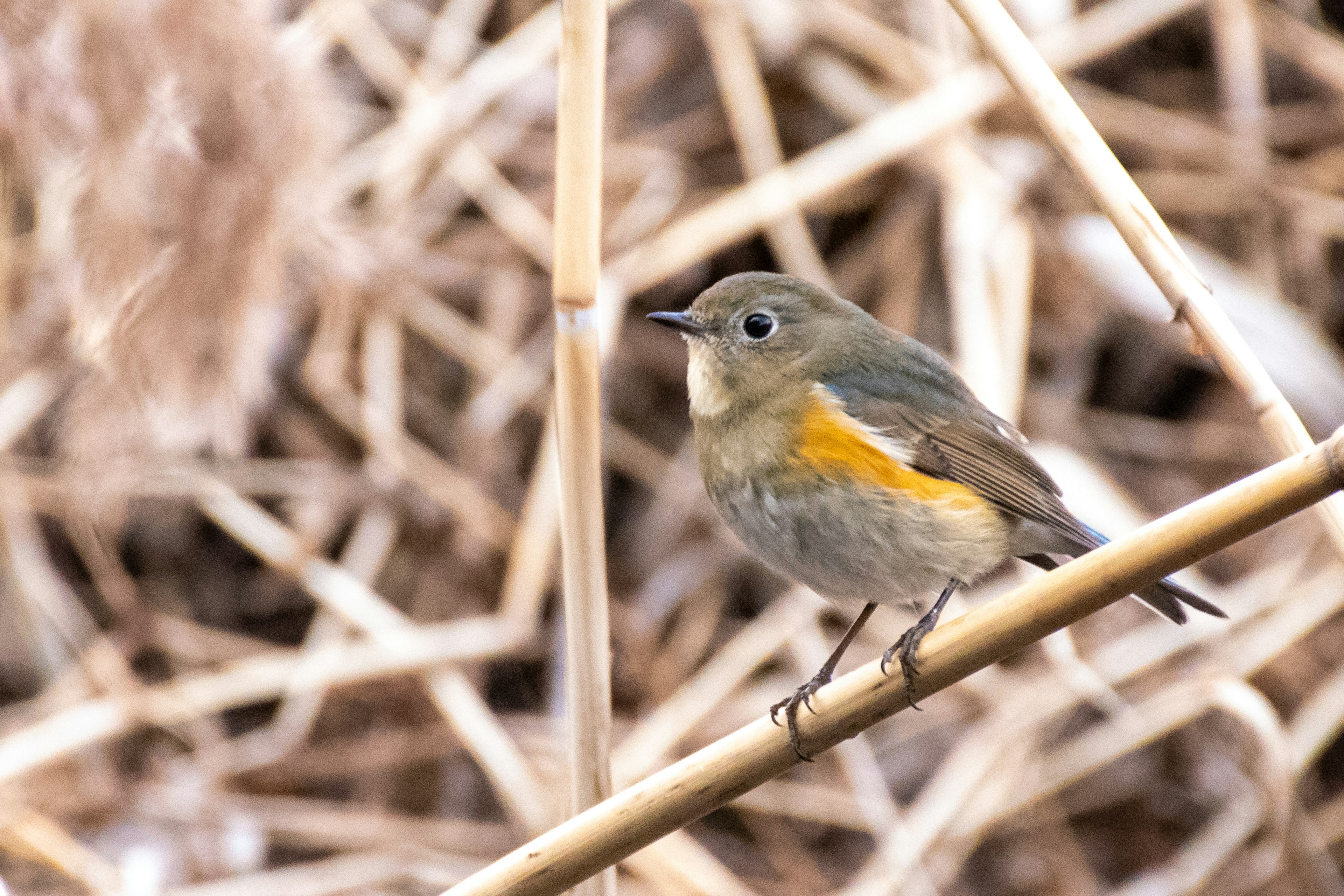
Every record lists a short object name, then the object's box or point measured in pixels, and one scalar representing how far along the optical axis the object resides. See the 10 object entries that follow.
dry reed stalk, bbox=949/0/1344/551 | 2.60
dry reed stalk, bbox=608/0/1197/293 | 6.00
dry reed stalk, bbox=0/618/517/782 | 5.36
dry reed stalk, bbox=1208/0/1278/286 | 6.39
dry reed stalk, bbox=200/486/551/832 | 5.37
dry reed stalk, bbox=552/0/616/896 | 2.39
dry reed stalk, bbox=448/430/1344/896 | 2.11
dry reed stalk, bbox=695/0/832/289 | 6.16
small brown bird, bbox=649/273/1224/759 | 3.40
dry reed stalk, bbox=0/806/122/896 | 4.82
